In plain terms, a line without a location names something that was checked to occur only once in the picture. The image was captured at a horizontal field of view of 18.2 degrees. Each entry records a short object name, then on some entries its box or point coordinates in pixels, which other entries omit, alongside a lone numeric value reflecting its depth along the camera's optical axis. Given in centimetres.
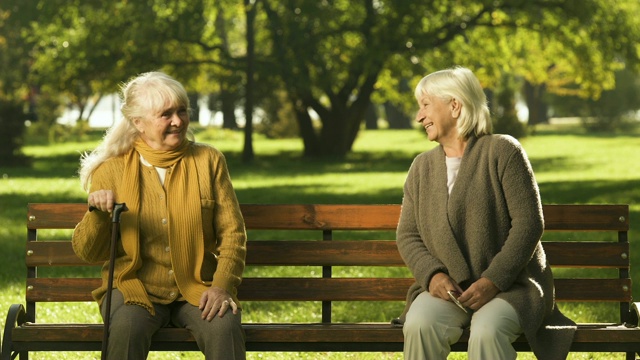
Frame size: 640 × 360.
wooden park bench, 900
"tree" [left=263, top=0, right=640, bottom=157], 4726
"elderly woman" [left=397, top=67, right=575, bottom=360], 779
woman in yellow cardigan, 796
